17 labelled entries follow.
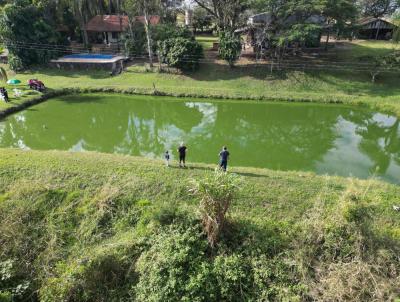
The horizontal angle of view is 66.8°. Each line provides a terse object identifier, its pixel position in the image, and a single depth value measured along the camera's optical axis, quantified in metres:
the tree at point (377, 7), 32.38
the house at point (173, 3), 33.16
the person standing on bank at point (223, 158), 11.10
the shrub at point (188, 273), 7.48
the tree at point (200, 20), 35.72
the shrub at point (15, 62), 26.33
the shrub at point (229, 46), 25.12
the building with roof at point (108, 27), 33.03
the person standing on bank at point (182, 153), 11.60
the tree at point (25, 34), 25.90
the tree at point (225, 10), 25.53
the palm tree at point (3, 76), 22.49
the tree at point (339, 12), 22.45
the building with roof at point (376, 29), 33.22
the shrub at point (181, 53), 25.22
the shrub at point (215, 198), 7.96
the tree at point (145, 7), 25.12
